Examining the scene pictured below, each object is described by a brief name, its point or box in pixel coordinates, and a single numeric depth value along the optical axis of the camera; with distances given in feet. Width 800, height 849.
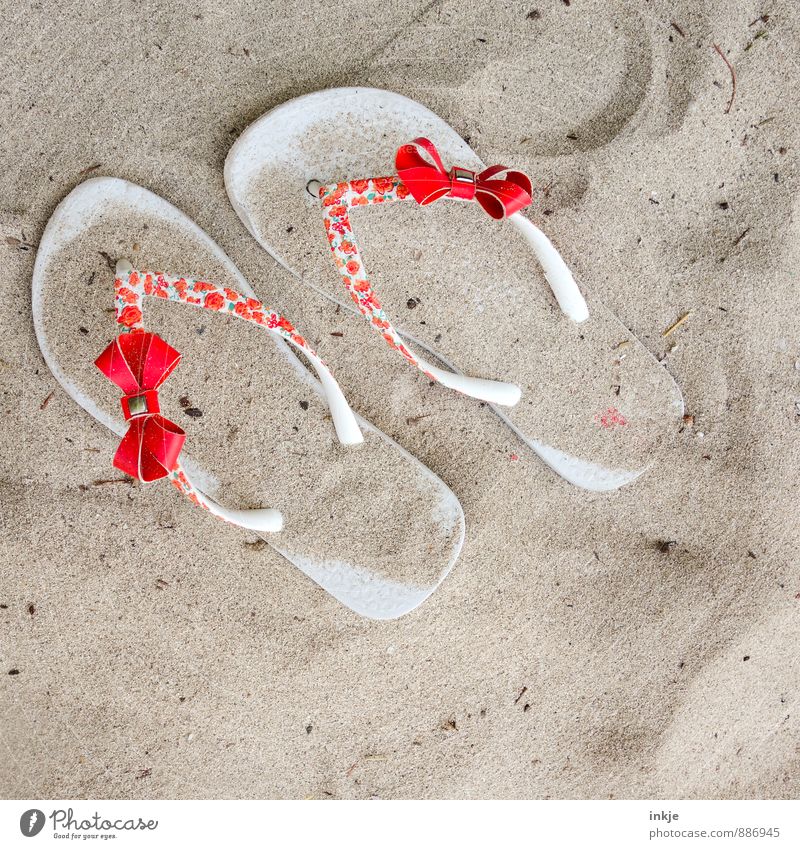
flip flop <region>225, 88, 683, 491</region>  2.38
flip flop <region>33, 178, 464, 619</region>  2.37
